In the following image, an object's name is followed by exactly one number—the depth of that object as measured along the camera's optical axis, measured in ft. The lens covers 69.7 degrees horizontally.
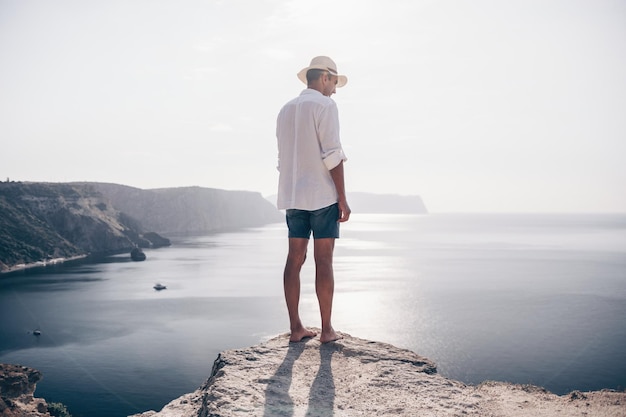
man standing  14.62
